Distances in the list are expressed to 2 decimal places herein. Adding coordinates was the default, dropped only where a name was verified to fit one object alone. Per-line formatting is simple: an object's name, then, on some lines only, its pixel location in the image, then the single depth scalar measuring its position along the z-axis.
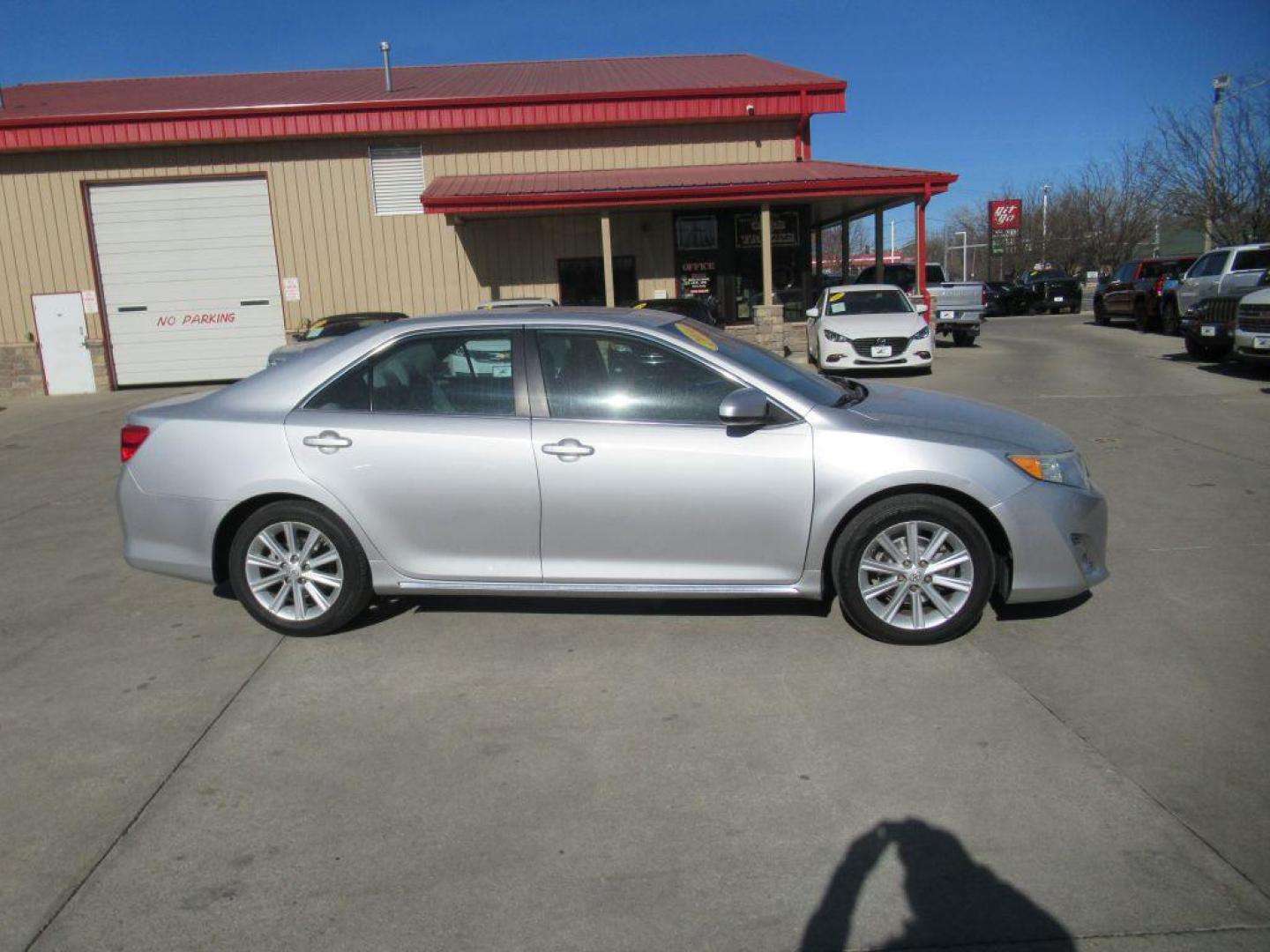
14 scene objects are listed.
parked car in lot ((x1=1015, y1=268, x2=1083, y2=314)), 37.56
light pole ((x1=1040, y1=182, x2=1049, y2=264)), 60.14
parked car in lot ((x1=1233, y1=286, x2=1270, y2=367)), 13.96
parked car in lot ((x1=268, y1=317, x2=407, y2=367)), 14.45
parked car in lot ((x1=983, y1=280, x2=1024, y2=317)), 38.69
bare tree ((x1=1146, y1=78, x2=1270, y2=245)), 29.64
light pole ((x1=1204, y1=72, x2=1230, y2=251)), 30.56
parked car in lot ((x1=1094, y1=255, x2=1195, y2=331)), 24.64
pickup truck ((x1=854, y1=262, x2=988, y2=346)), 22.67
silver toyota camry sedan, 4.54
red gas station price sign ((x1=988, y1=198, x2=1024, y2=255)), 58.78
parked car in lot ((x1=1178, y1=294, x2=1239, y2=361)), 16.08
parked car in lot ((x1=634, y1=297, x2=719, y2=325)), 14.43
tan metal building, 19.42
